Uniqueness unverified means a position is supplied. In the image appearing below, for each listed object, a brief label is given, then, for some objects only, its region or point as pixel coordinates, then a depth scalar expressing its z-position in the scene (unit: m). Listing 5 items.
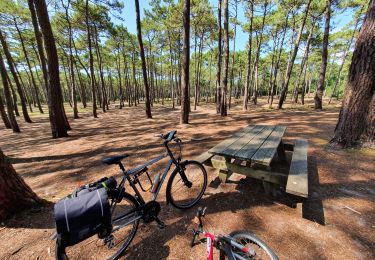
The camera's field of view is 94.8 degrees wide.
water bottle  2.60
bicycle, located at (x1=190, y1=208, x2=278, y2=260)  1.68
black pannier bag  1.52
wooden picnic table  2.53
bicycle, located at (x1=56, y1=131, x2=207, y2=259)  2.13
